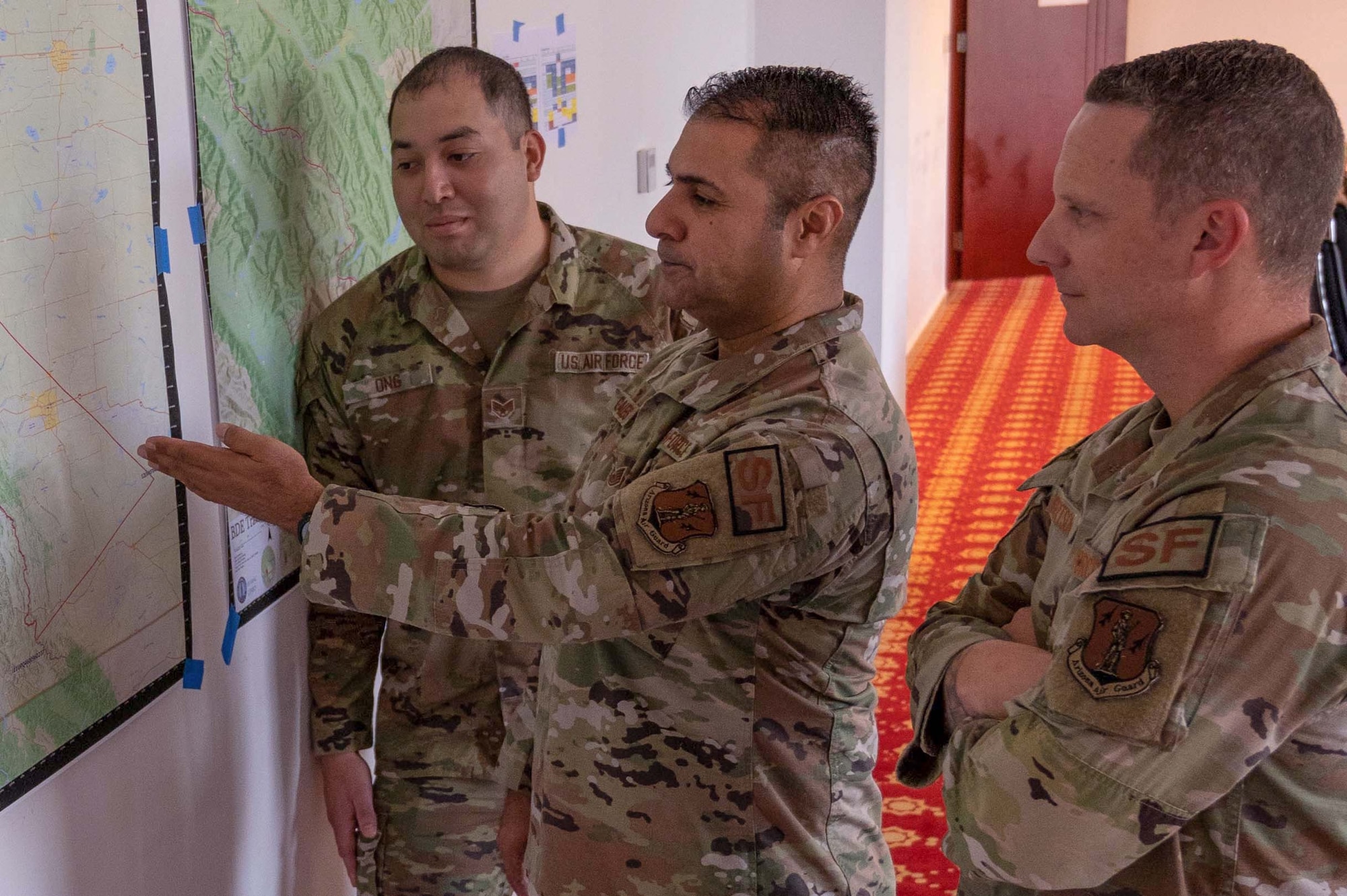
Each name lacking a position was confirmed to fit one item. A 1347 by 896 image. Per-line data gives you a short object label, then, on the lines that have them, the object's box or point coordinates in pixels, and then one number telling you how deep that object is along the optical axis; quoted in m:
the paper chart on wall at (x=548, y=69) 2.69
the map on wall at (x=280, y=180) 1.62
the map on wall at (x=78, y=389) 1.25
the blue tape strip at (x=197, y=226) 1.56
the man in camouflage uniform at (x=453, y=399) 1.80
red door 9.20
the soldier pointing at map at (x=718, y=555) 1.29
